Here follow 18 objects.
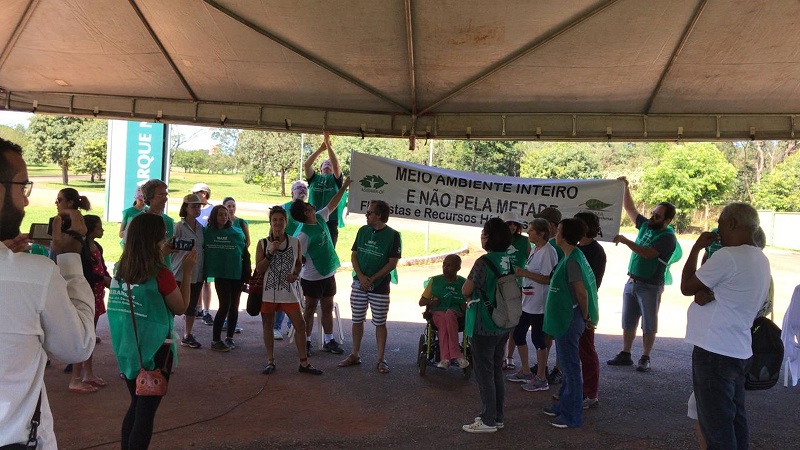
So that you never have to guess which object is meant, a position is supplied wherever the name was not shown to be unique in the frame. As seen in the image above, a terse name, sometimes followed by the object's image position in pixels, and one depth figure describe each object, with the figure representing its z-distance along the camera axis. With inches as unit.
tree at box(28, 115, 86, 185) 1706.4
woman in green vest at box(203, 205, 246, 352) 334.0
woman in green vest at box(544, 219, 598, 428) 222.4
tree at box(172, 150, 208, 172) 2397.9
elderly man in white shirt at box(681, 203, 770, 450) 156.6
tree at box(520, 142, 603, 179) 1578.5
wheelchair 293.3
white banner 313.9
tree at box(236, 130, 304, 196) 1784.0
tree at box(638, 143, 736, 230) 1389.0
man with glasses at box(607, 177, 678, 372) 305.6
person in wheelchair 289.1
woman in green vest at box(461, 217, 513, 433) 215.9
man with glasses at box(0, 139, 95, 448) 78.7
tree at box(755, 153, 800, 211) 1488.7
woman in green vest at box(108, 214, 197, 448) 162.1
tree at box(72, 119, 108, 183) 1588.3
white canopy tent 223.6
